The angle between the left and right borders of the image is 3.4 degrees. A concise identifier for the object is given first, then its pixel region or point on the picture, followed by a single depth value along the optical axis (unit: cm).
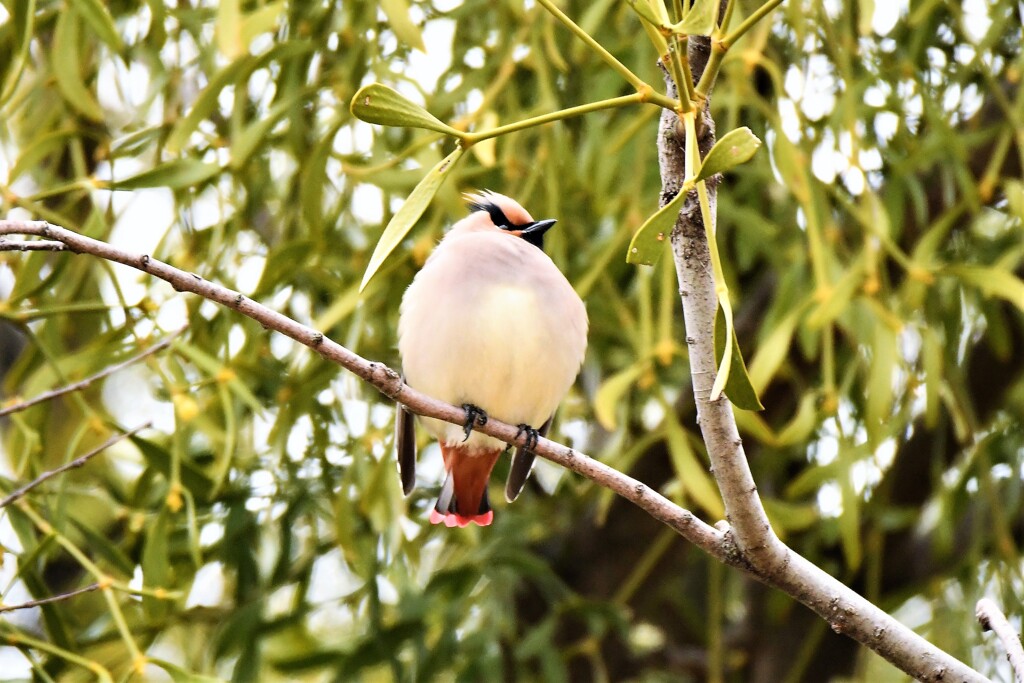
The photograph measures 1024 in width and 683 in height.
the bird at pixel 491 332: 811
